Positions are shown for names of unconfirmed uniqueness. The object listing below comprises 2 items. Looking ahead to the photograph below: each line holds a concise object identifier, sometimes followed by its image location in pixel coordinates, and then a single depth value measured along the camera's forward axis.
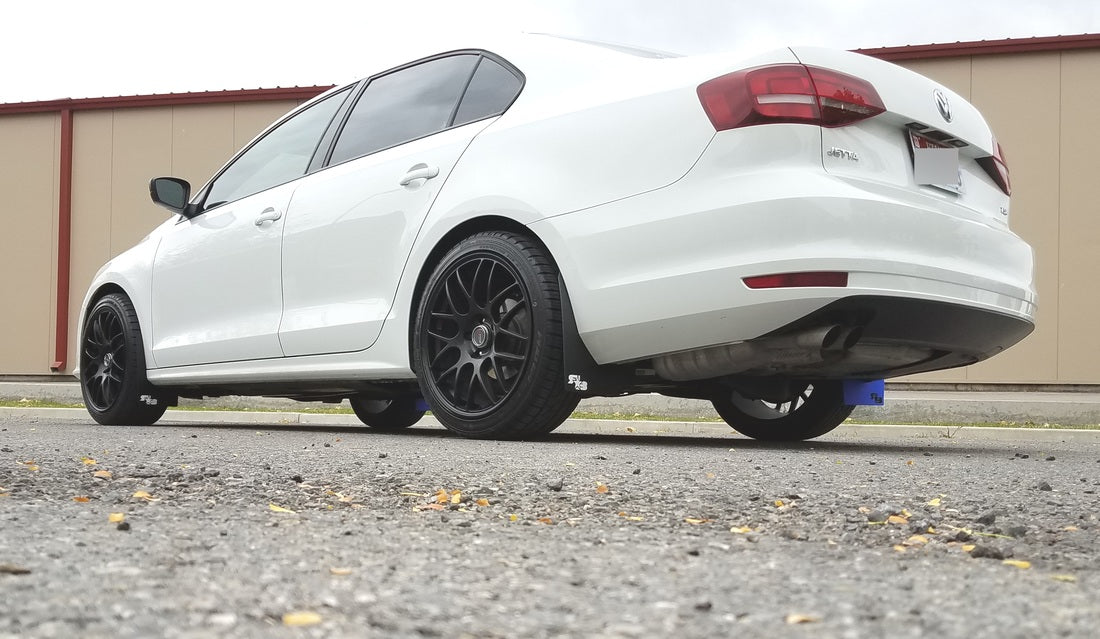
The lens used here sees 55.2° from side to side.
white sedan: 3.51
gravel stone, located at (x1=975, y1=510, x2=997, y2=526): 2.23
